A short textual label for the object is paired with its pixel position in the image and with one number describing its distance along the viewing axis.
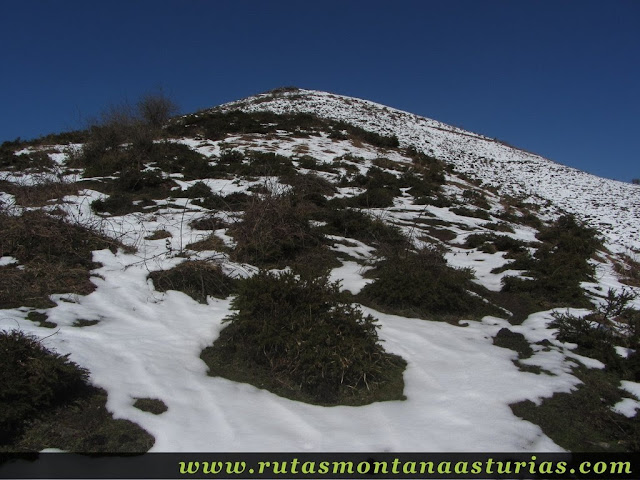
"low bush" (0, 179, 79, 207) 7.21
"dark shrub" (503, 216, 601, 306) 5.86
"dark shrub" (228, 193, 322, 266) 6.31
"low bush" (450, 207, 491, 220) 10.88
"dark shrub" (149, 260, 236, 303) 5.18
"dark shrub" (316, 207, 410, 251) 7.59
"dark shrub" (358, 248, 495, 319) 5.27
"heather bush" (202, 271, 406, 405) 3.54
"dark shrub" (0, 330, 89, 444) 2.70
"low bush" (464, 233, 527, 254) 8.04
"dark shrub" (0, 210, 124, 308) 4.54
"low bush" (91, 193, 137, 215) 7.97
